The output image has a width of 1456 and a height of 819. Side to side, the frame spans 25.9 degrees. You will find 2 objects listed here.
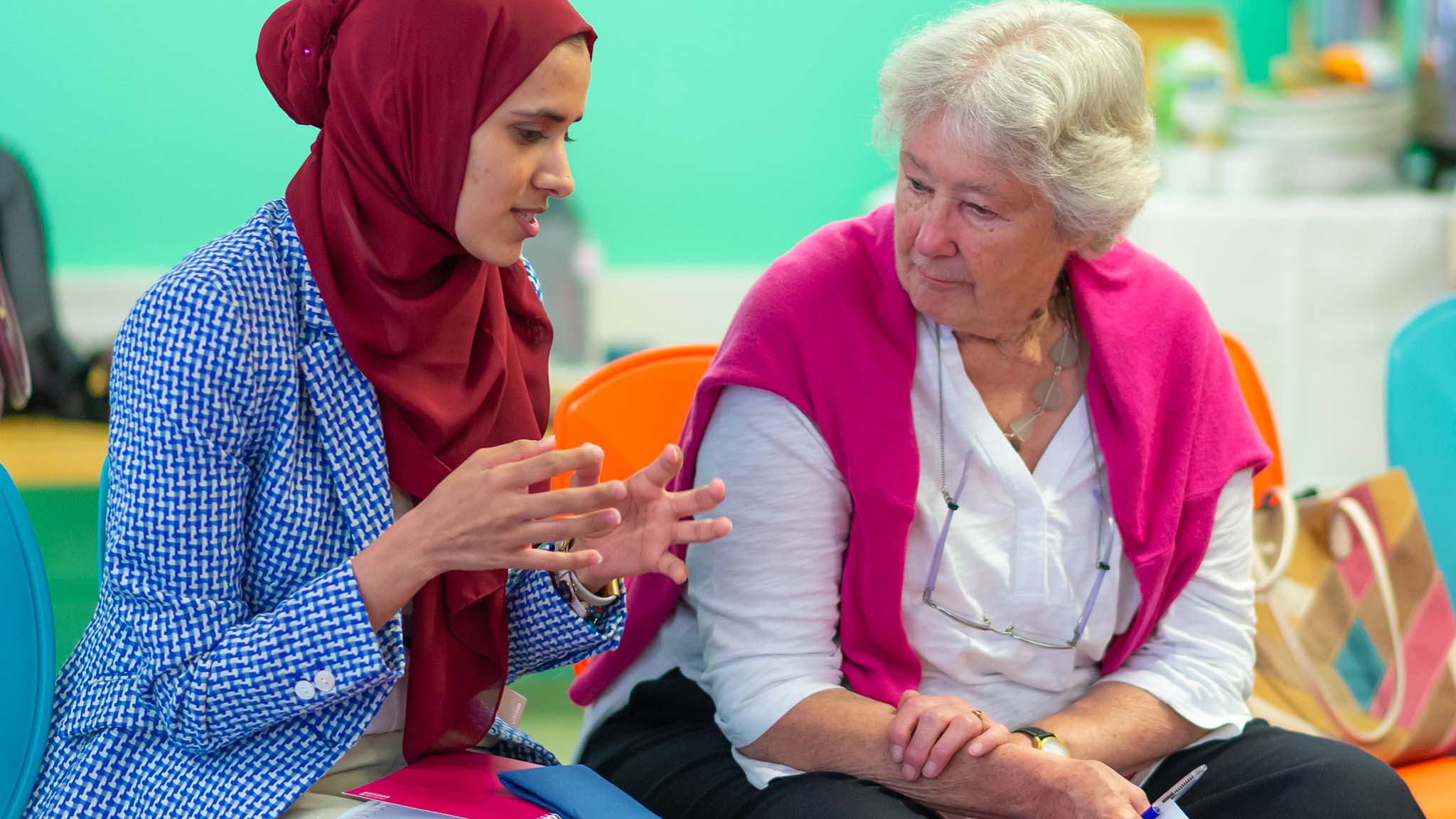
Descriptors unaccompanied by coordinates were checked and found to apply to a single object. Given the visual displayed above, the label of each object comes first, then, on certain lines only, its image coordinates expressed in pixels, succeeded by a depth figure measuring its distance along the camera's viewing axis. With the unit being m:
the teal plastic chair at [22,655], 2.13
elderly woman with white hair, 2.25
